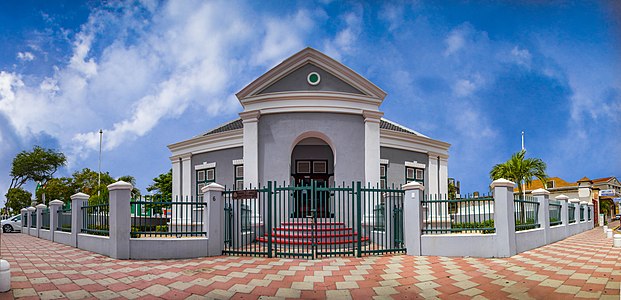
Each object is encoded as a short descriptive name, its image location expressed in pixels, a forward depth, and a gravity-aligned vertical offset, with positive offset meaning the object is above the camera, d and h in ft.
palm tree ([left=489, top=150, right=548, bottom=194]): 65.98 +0.36
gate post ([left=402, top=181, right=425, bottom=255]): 32.19 -4.07
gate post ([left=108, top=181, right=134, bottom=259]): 30.35 -3.62
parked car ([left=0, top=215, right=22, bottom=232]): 75.52 -9.88
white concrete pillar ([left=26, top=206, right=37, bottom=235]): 62.19 -7.26
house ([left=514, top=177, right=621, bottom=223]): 132.26 -6.04
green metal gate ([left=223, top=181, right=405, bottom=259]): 30.77 -5.63
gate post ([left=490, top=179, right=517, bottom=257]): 30.86 -3.94
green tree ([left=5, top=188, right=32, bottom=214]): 113.70 -6.90
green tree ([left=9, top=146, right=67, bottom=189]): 120.26 +4.15
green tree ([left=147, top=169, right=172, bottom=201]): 117.29 -2.73
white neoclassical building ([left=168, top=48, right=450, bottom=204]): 44.34 +6.79
